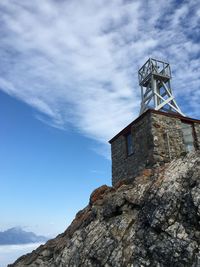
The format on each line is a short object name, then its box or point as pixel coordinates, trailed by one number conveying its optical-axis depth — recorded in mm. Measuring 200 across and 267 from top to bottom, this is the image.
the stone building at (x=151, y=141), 15603
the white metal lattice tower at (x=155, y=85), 20240
